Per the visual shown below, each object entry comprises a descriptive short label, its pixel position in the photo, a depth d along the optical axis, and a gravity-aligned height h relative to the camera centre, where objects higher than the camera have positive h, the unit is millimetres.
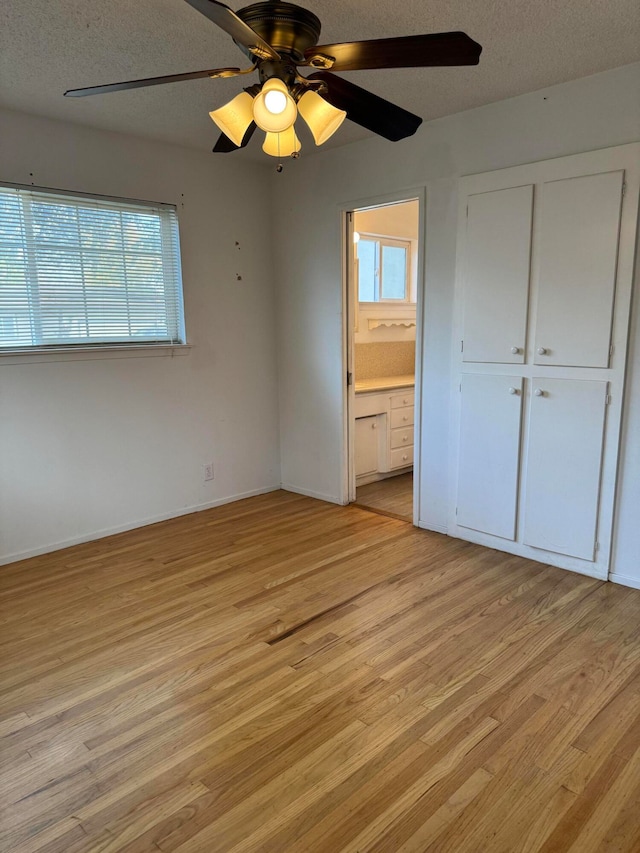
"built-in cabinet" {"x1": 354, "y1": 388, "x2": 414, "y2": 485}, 4672 -962
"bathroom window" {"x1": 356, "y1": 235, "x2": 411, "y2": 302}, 5281 +495
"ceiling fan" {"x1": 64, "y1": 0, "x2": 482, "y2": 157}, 1516 +737
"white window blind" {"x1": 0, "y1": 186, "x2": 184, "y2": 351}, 3211 +325
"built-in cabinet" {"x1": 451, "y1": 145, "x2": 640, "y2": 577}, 2750 -164
